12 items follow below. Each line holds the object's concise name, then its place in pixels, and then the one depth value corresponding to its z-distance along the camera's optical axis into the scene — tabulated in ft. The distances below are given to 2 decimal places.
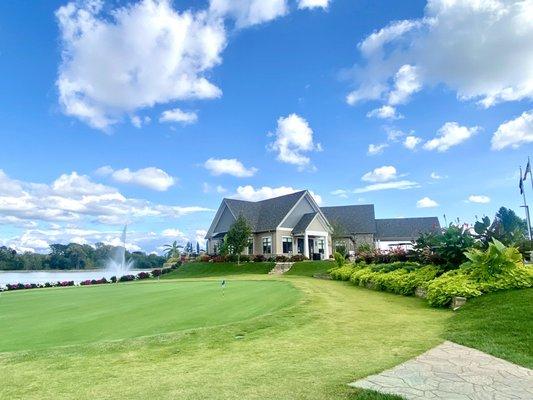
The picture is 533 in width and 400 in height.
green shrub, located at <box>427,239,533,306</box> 33.78
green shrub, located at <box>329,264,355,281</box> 70.64
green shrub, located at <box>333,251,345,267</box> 83.77
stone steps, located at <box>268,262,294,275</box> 113.80
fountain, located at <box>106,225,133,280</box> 153.79
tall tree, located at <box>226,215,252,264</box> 129.49
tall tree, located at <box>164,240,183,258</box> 217.19
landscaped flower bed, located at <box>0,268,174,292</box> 94.99
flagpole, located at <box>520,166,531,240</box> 93.47
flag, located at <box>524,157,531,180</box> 97.63
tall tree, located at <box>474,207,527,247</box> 43.93
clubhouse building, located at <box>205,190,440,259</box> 138.00
